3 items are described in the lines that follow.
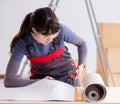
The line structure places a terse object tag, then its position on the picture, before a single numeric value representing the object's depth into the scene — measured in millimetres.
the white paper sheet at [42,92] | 1965
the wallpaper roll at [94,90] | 1921
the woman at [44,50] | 2410
